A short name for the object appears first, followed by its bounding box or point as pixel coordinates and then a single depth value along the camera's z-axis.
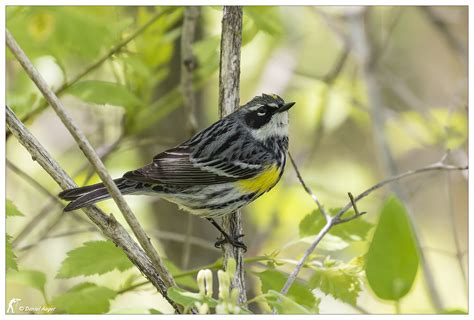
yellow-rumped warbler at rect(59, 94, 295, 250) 6.44
